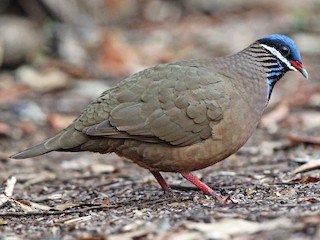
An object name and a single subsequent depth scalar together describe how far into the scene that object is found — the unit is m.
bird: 9.74
